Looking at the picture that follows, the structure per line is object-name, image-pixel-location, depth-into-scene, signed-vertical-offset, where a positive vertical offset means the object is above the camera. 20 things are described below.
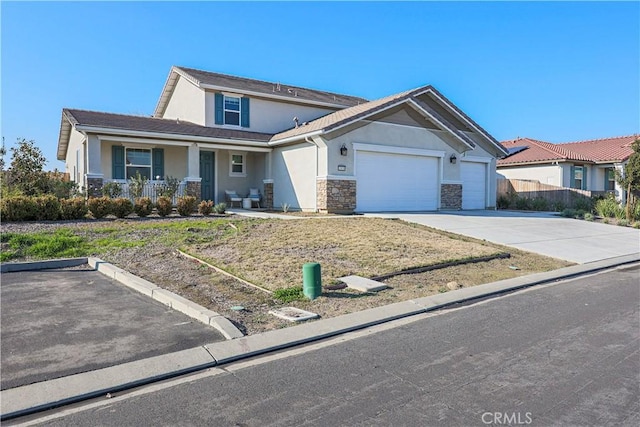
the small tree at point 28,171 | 17.06 +1.10
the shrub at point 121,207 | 13.91 -0.28
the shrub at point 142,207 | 14.41 -0.29
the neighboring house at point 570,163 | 29.09 +2.42
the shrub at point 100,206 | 13.61 -0.25
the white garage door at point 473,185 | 23.61 +0.76
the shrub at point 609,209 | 21.58 -0.49
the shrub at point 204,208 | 15.70 -0.35
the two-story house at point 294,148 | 17.86 +2.24
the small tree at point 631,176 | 20.33 +1.06
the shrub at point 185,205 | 15.21 -0.24
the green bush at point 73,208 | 13.12 -0.31
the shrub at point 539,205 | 25.72 -0.35
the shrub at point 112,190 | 16.02 +0.29
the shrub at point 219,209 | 16.19 -0.39
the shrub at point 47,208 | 12.71 -0.29
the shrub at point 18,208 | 12.16 -0.30
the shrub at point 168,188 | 16.92 +0.39
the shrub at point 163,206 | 14.88 -0.27
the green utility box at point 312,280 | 6.95 -1.28
